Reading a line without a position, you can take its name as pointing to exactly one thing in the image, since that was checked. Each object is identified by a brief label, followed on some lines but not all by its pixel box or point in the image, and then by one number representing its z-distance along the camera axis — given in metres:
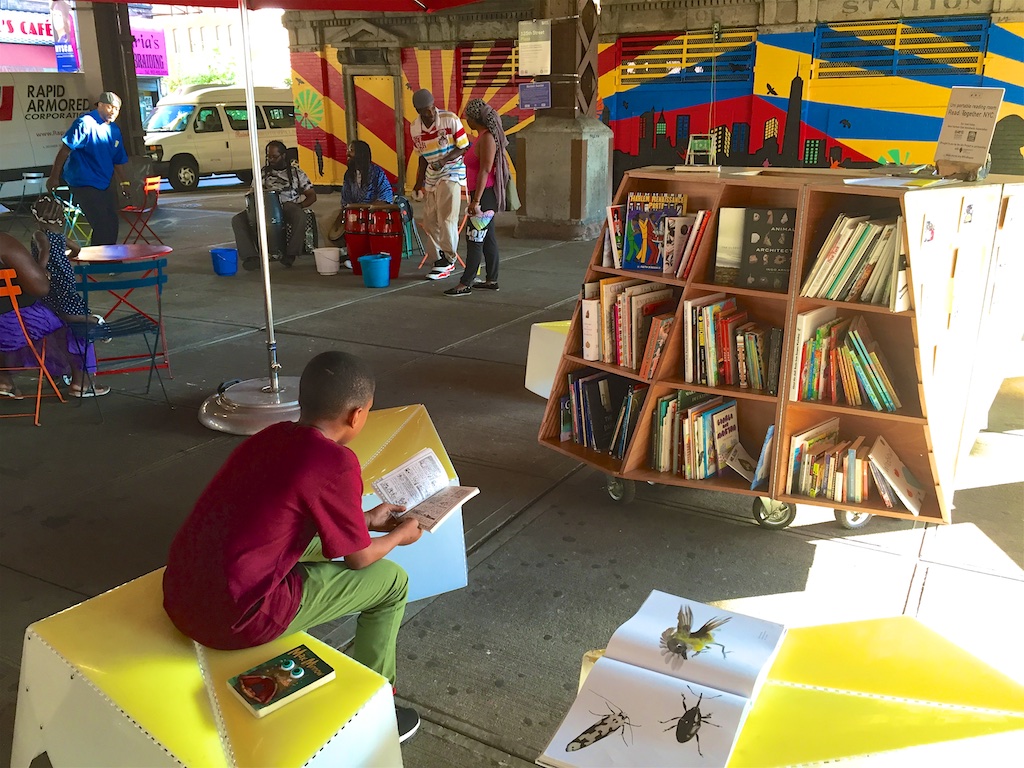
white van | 18.28
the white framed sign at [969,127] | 3.94
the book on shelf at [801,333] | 3.68
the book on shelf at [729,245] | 3.78
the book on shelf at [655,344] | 4.00
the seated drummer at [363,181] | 9.52
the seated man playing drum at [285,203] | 10.09
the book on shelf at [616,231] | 4.15
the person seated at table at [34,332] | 5.23
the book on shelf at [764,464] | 3.92
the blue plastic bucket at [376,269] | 8.99
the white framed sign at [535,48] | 10.86
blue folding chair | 5.39
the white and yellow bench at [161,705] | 1.98
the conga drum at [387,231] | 9.28
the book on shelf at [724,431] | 4.09
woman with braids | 8.07
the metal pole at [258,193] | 5.11
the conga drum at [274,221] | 10.12
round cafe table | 5.70
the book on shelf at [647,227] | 3.99
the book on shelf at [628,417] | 4.20
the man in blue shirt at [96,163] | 9.35
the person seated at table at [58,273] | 5.48
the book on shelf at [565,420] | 4.56
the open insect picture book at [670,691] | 1.86
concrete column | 10.88
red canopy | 5.88
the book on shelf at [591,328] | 4.23
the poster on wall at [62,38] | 24.86
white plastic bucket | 9.76
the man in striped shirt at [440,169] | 8.59
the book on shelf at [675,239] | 3.92
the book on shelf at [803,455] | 3.88
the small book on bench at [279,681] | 2.07
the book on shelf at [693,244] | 3.81
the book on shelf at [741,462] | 4.04
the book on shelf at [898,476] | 3.79
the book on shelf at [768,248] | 3.68
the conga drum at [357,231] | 9.34
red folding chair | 10.95
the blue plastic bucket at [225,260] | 9.81
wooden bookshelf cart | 3.58
